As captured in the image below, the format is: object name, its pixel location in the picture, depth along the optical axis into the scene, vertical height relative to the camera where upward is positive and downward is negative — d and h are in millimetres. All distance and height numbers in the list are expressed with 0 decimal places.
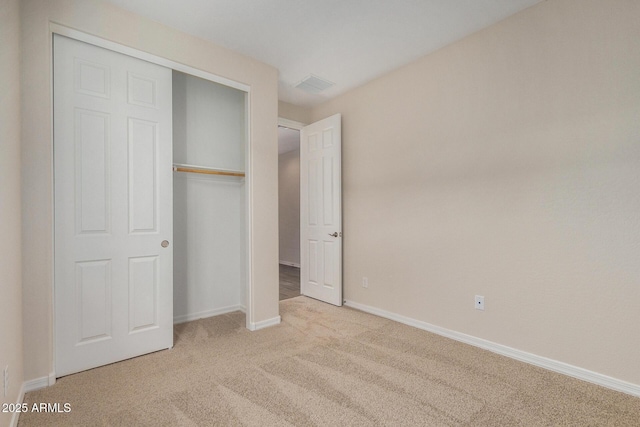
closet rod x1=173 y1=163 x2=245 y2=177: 3014 +479
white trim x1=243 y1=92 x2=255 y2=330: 2990 +104
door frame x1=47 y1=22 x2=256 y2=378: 2043 +1077
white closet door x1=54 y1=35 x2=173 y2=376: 2111 +77
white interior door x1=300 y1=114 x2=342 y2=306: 3770 +66
